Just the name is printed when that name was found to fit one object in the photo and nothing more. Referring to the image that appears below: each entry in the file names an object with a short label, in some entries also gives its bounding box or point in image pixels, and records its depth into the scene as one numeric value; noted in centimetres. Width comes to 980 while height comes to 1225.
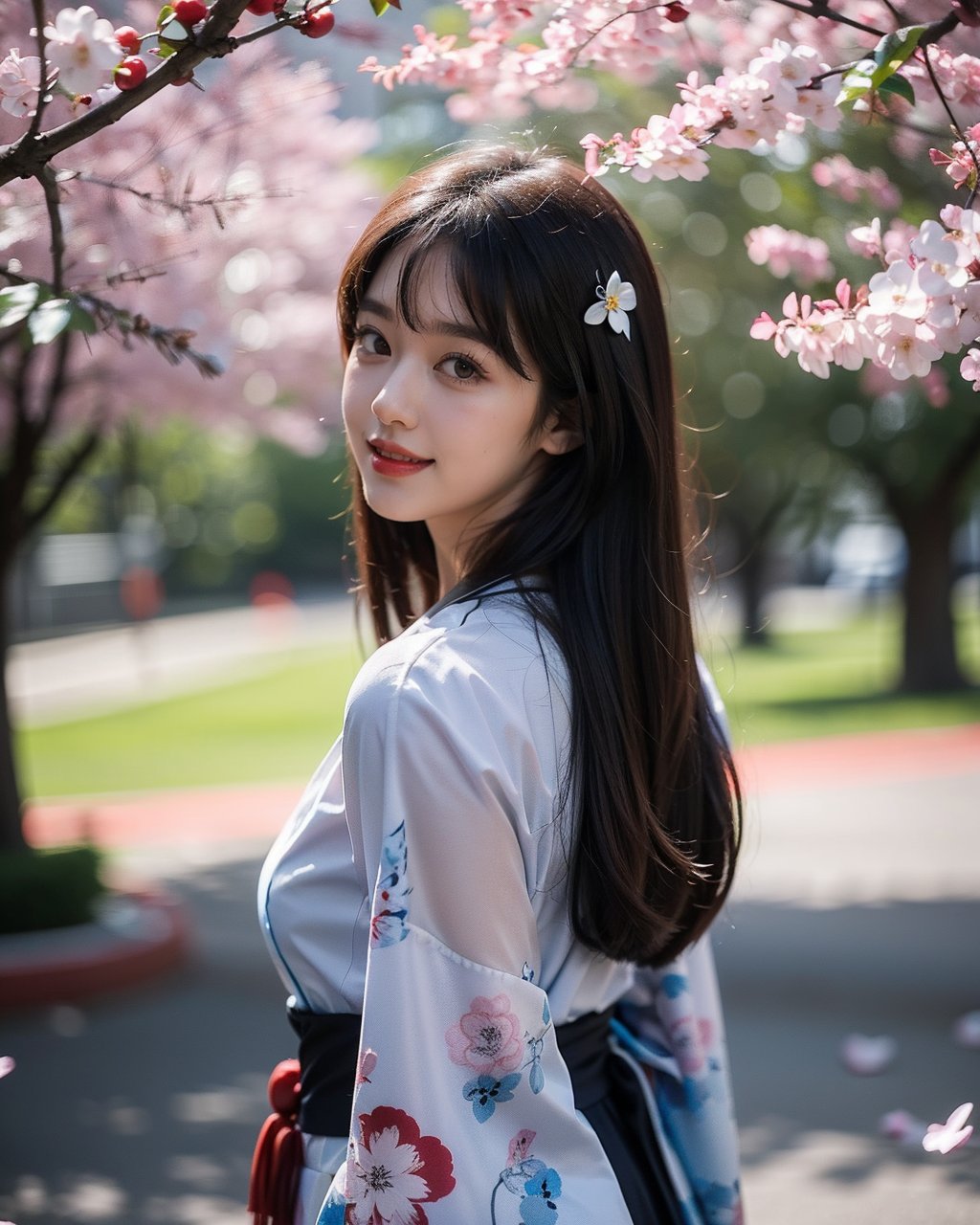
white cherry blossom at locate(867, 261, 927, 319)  141
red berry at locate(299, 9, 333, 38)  157
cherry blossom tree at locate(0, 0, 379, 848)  154
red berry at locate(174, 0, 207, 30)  146
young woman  134
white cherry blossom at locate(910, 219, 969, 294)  135
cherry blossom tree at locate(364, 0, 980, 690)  143
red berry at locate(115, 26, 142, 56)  155
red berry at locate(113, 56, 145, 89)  152
